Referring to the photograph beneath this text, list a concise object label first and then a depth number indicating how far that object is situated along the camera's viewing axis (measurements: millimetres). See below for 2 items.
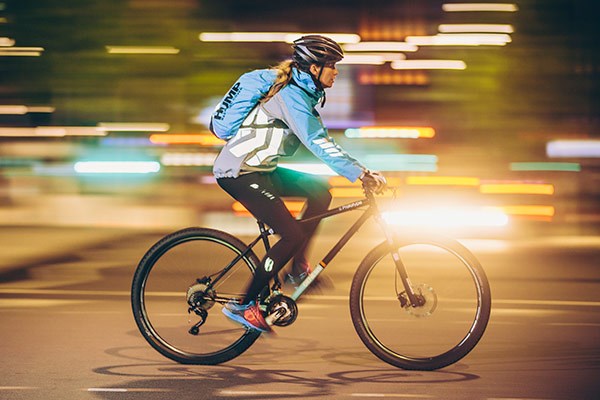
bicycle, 6316
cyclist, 6148
